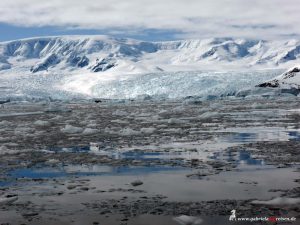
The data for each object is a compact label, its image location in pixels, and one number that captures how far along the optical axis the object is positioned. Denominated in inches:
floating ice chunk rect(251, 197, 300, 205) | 267.6
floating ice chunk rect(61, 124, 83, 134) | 743.4
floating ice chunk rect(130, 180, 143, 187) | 333.1
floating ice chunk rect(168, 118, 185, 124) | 901.1
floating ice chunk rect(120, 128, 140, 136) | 687.4
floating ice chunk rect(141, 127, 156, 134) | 717.3
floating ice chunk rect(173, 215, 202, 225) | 241.1
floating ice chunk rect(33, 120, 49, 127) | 917.6
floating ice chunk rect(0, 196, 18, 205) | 291.0
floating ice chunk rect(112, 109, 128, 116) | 1253.1
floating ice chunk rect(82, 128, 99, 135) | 716.7
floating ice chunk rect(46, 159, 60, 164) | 436.1
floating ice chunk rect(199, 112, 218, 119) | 1053.0
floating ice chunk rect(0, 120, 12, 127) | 925.2
